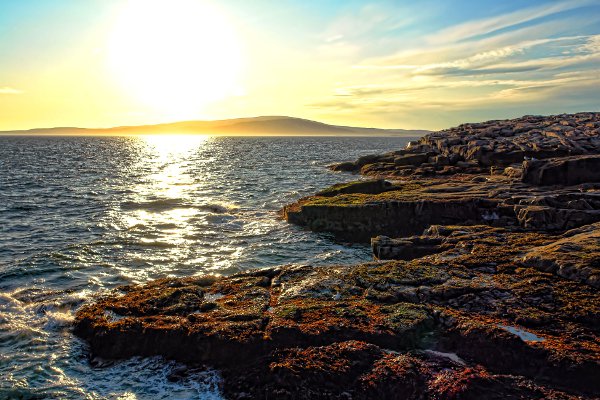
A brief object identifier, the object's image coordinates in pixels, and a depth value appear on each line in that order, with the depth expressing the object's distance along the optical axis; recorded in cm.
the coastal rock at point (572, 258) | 1141
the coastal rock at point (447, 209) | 1780
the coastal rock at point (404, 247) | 1623
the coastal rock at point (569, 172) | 2431
